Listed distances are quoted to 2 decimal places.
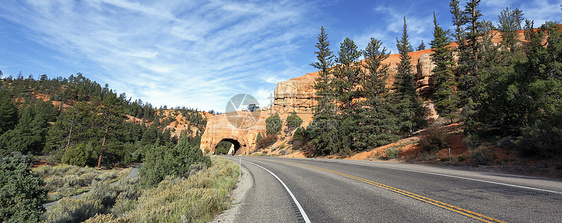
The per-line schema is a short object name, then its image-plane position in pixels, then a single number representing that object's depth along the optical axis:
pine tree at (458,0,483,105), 28.67
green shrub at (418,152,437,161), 18.80
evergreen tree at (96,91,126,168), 36.97
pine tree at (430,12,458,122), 33.22
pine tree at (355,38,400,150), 29.73
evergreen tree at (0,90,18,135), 58.14
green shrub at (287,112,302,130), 62.16
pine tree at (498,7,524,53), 45.59
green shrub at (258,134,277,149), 63.75
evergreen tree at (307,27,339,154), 34.39
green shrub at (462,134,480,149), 18.10
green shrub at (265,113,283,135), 67.25
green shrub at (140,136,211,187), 17.62
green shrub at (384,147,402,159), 22.89
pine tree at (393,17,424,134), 33.59
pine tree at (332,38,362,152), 32.19
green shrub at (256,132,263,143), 69.96
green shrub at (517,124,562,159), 12.09
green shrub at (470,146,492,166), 14.56
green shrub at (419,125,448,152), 21.14
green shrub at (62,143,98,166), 33.62
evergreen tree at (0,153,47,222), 6.38
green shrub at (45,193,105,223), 7.17
